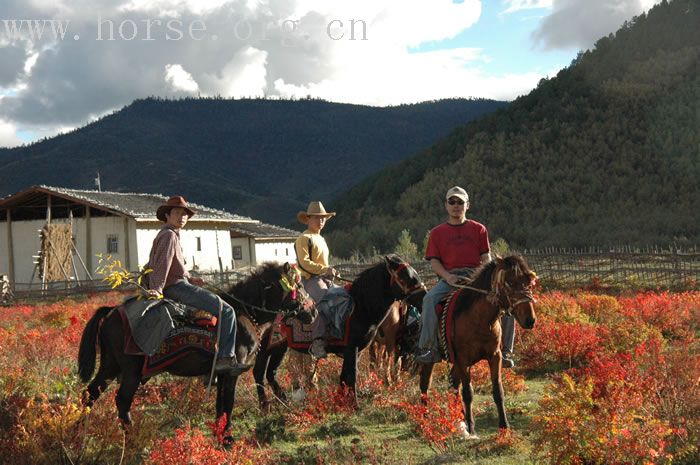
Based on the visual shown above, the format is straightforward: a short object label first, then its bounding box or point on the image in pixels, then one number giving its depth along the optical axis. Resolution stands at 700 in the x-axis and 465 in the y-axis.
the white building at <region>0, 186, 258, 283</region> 33.84
